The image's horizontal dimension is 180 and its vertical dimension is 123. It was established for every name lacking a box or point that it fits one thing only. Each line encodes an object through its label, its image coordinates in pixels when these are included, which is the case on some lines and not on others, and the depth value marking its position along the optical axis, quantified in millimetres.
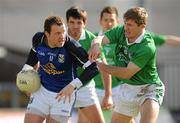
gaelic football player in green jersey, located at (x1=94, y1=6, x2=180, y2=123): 22781
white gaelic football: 19969
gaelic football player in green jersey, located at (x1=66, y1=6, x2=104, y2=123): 20984
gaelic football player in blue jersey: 19500
